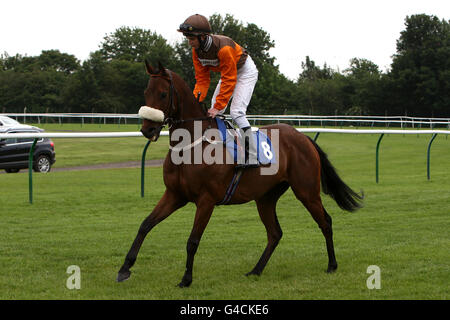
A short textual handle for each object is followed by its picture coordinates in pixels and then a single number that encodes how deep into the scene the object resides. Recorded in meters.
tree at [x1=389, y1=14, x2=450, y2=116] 52.91
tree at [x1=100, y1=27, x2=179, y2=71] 74.12
